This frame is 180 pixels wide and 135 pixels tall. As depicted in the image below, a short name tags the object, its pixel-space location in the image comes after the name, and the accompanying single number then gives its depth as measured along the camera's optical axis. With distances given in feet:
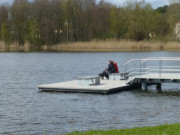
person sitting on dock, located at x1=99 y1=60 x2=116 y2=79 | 80.53
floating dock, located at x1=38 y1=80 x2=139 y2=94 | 68.73
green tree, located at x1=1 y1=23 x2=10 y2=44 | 278.05
